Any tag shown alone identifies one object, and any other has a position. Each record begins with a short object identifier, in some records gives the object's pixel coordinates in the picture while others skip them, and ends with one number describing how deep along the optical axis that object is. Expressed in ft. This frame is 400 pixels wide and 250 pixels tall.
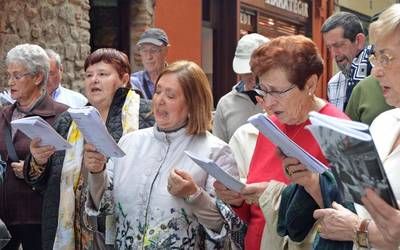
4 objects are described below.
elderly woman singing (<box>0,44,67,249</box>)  16.47
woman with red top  11.40
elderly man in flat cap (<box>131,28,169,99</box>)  23.49
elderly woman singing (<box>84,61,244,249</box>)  12.30
